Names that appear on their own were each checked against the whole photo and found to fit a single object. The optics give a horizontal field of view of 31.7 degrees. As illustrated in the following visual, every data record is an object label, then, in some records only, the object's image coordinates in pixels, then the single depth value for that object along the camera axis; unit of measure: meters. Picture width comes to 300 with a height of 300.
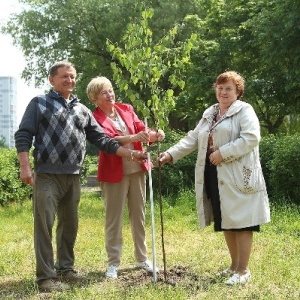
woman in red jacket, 5.11
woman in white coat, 4.59
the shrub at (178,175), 11.45
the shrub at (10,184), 10.99
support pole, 4.75
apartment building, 127.00
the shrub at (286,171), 9.09
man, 4.63
